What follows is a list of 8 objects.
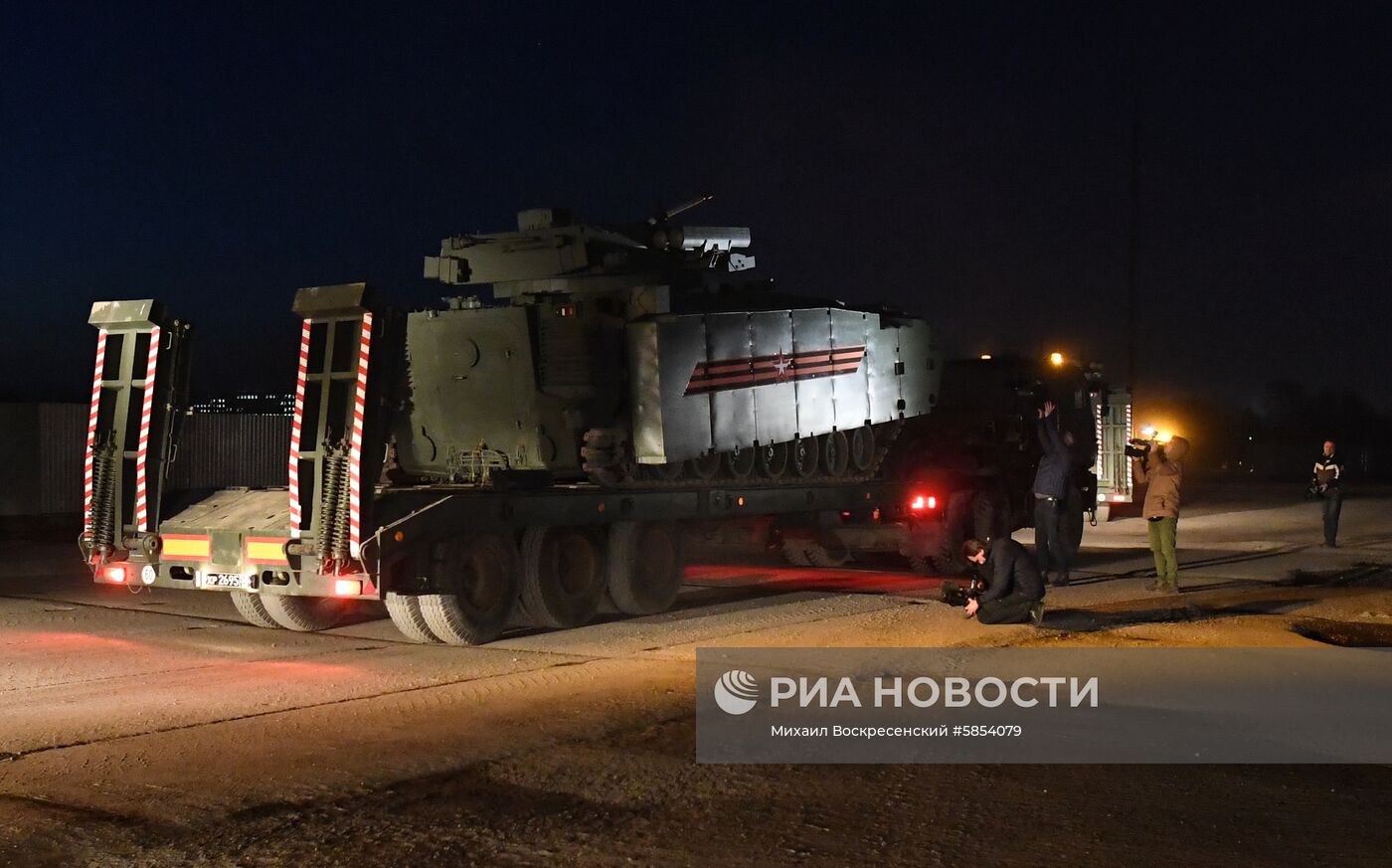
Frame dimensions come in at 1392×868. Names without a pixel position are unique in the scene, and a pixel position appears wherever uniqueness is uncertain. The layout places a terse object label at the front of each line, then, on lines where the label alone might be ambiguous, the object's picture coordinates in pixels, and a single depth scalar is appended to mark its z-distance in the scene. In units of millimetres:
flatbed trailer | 11641
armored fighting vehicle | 14602
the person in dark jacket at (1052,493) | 16812
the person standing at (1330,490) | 23547
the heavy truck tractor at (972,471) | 18406
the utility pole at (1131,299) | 30836
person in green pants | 15867
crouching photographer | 12859
